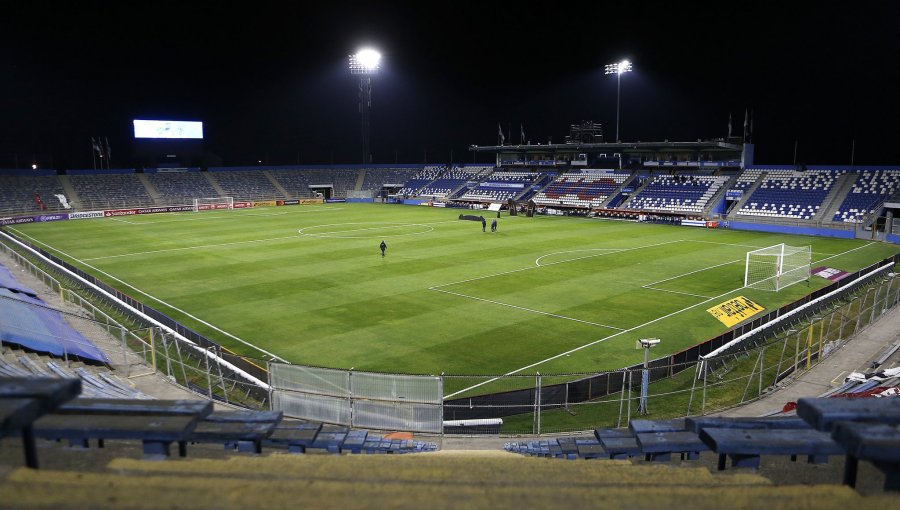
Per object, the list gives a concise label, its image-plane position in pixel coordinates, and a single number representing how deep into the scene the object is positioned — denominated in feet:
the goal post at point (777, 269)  105.09
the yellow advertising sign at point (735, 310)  84.23
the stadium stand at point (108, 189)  247.09
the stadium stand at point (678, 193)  213.66
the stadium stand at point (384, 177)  325.87
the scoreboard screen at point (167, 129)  274.36
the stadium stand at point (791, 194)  189.37
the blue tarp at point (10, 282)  74.87
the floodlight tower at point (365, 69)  282.77
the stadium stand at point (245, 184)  291.38
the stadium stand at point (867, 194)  174.60
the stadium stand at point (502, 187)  269.23
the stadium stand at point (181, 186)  271.28
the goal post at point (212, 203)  263.29
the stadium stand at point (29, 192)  225.97
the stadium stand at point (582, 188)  239.50
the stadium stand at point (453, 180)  295.69
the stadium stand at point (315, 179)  313.53
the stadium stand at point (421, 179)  312.71
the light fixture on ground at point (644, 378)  52.03
